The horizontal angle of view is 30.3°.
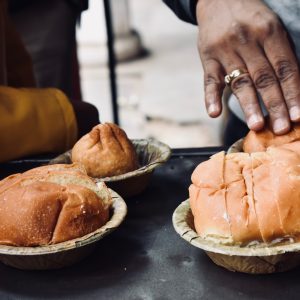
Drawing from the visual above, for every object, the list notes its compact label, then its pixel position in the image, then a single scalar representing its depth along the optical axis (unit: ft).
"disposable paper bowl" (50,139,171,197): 3.08
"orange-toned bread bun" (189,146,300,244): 2.26
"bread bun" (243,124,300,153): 2.95
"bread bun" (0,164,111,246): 2.44
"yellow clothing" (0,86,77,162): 3.56
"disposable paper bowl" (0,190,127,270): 2.36
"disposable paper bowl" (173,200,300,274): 2.20
